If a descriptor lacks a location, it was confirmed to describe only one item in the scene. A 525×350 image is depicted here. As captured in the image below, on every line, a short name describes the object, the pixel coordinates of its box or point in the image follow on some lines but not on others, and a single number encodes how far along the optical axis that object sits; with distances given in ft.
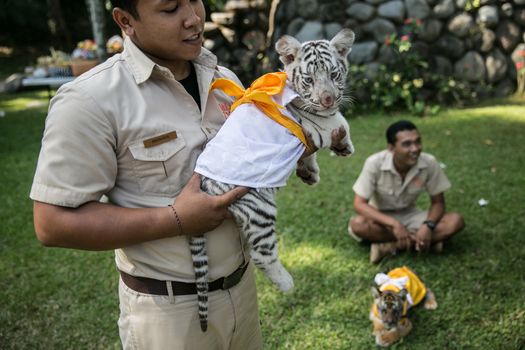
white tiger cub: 5.12
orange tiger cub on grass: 10.41
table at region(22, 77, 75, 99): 30.66
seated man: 13.75
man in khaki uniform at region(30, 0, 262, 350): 4.43
